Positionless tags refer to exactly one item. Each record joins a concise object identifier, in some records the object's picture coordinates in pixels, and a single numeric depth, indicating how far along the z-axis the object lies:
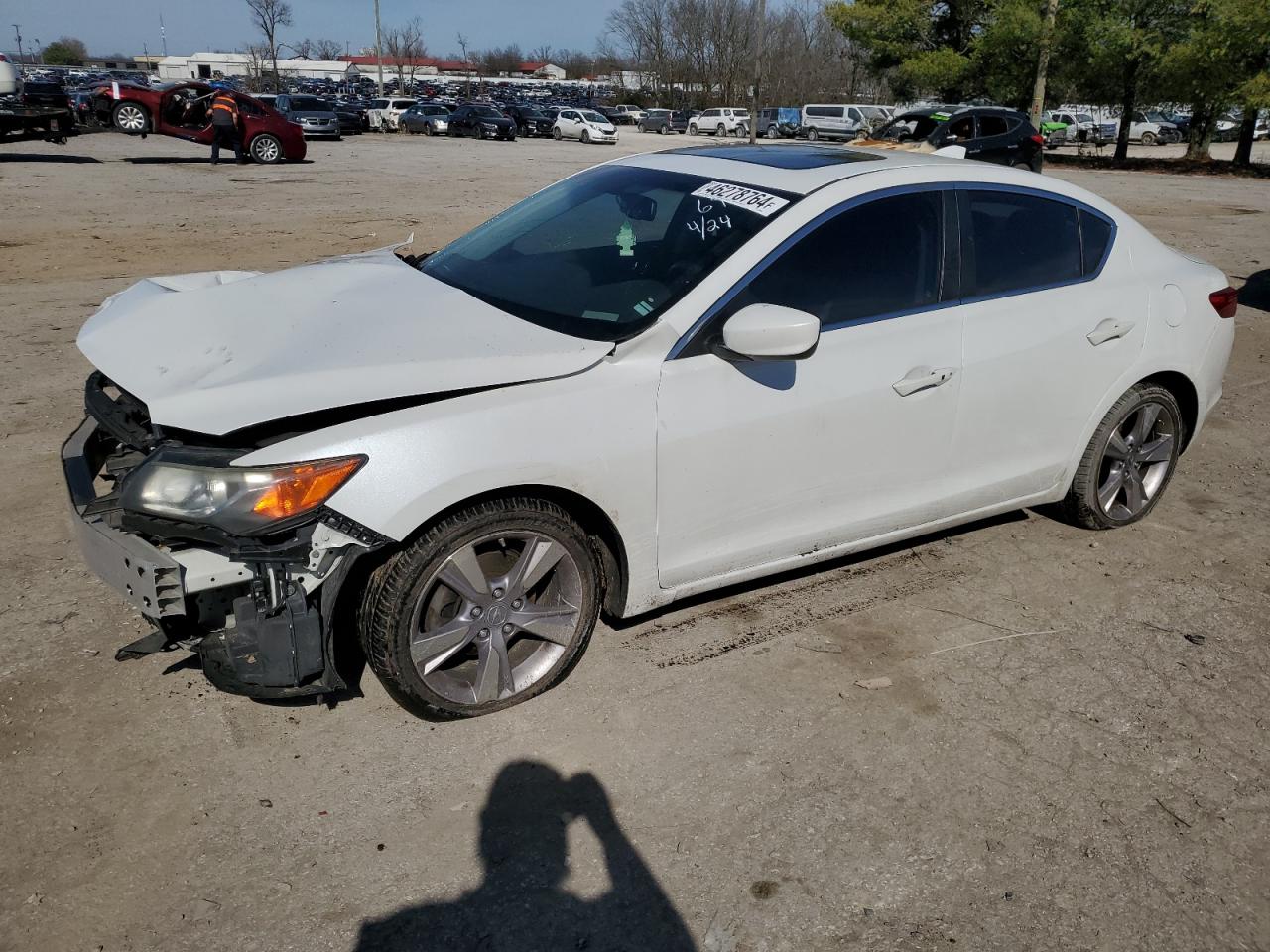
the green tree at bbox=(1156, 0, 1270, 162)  30.34
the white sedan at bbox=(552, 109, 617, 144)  43.03
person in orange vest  21.50
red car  22.70
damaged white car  2.72
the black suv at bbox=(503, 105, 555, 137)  46.97
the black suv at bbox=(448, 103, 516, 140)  42.19
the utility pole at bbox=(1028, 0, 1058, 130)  35.00
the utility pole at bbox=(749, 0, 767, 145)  28.61
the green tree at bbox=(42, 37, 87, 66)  126.44
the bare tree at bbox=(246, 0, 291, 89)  72.25
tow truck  19.93
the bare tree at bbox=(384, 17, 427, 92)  99.15
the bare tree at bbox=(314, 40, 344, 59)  142.38
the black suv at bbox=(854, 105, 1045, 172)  16.06
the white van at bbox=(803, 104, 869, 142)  44.53
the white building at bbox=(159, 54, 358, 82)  113.88
